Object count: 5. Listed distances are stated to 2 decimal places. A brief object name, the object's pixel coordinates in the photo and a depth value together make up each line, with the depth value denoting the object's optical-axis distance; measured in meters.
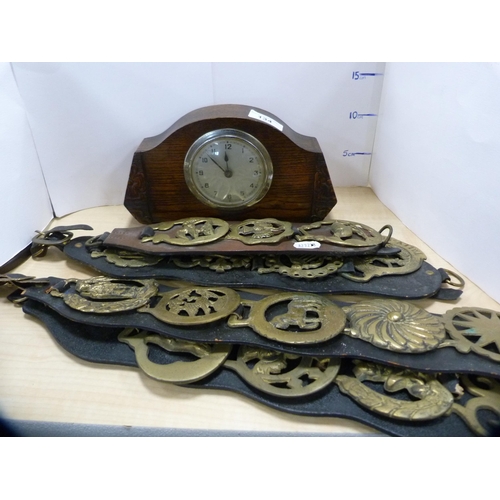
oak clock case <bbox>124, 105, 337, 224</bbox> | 0.45
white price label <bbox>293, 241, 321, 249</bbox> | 0.40
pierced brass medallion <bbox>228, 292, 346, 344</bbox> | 0.31
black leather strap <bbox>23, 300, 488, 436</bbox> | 0.28
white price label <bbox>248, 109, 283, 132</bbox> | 0.45
